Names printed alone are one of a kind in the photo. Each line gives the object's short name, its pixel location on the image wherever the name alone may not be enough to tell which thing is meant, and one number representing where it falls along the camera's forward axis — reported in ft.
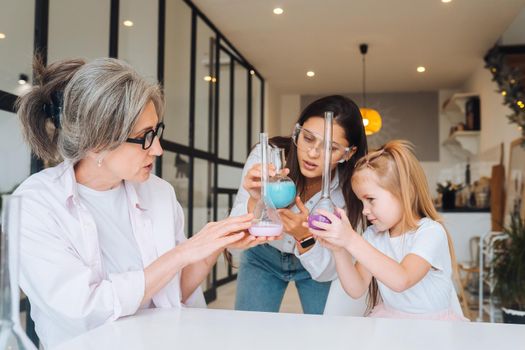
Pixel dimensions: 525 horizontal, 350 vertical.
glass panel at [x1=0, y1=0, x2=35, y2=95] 7.52
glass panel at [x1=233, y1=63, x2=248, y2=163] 20.52
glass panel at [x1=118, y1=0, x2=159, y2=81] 11.32
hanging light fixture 19.13
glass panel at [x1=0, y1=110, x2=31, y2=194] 7.41
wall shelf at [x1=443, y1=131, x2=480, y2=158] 21.77
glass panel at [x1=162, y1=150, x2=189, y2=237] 13.46
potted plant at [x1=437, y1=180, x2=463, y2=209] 18.08
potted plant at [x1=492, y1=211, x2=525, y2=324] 10.75
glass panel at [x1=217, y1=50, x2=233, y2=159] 18.58
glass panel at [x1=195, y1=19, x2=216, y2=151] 16.08
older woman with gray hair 3.69
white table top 3.01
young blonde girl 5.04
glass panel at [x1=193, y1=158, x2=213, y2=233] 15.96
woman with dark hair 5.51
